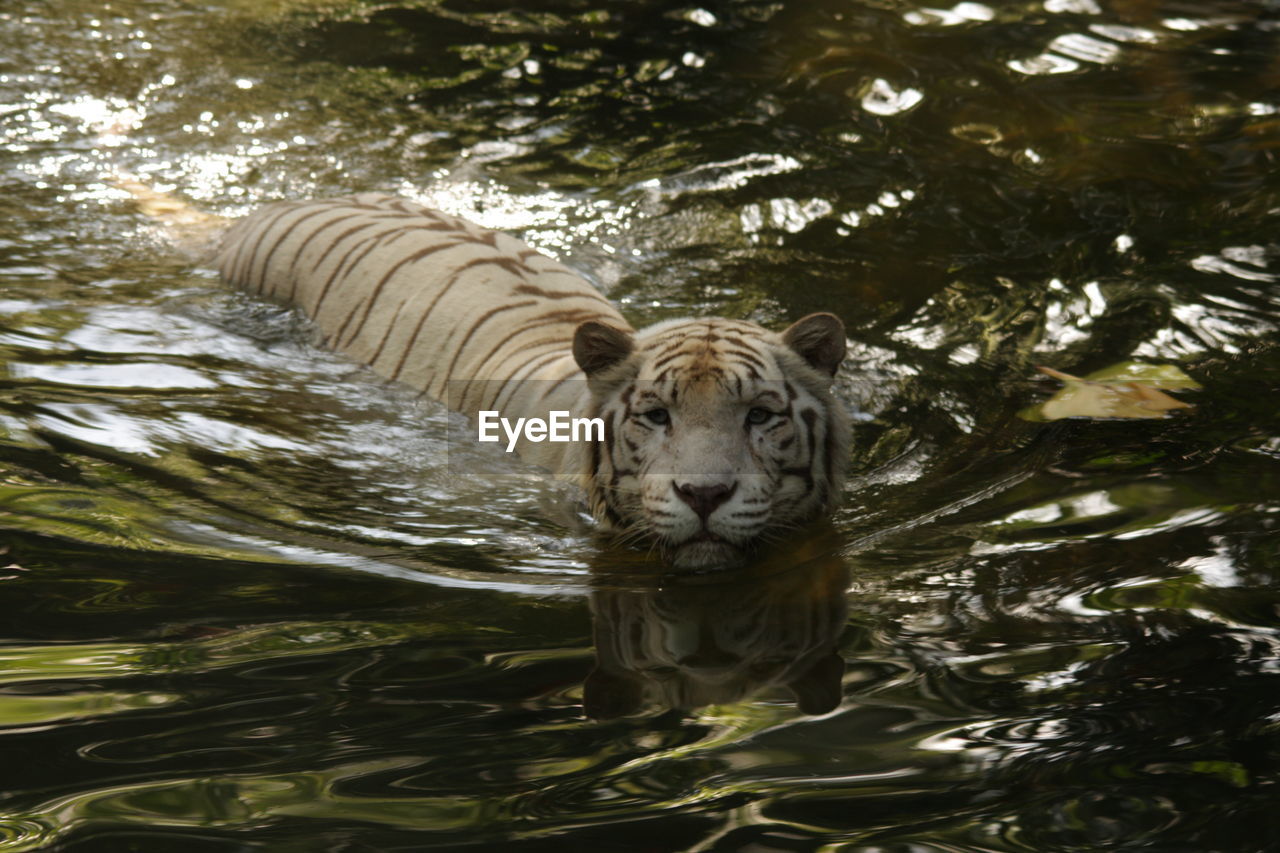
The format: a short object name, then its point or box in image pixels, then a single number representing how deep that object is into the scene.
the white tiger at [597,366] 5.66
